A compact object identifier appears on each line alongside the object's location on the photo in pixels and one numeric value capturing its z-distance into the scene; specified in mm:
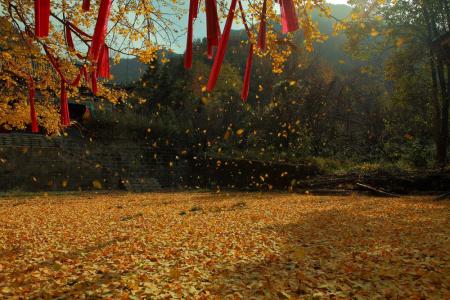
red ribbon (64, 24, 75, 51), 2597
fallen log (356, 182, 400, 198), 9205
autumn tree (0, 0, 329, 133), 3207
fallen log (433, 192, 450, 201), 7964
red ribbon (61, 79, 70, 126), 3574
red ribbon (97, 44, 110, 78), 1943
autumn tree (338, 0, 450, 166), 13117
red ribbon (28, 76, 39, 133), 4250
